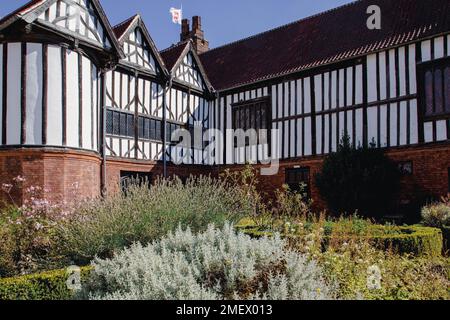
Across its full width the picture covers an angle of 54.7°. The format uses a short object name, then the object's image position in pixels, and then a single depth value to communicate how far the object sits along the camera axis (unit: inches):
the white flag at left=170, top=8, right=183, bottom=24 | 811.4
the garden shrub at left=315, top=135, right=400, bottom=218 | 488.4
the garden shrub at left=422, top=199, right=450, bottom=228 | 378.9
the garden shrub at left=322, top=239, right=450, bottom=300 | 179.0
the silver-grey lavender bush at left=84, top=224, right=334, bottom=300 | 150.3
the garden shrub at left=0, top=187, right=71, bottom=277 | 245.4
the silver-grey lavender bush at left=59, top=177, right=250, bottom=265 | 244.4
